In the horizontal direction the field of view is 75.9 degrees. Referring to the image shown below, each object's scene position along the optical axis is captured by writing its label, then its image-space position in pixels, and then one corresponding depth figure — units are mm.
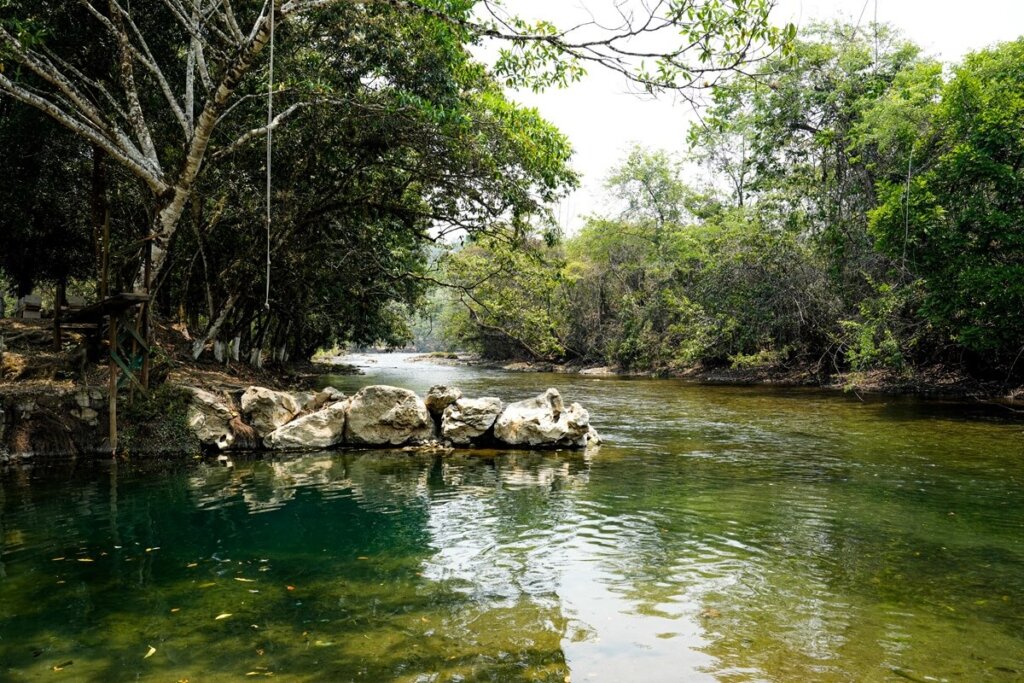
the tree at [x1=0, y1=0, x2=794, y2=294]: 6449
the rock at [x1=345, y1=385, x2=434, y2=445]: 14375
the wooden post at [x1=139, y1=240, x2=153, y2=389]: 12848
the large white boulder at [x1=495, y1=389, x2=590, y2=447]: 14219
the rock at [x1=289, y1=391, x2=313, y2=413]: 15226
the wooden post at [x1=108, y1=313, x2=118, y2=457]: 12344
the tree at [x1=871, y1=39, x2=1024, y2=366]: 17578
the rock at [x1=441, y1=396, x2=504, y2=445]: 14391
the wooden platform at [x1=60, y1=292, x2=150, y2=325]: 11821
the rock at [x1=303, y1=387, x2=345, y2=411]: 15430
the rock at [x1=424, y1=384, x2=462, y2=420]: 14984
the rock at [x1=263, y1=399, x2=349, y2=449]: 13898
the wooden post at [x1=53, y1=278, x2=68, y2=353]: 14242
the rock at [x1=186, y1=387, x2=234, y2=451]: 13336
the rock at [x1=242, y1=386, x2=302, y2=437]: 14094
